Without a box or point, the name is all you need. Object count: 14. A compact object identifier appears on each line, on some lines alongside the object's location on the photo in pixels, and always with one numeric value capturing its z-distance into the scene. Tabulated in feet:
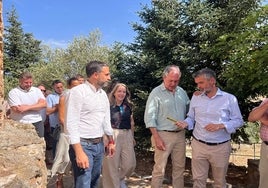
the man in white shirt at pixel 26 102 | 10.14
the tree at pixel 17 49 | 49.45
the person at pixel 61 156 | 9.81
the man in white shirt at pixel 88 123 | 6.30
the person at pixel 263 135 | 7.54
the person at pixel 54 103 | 12.43
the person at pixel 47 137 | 14.20
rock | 4.32
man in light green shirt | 8.81
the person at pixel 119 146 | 9.46
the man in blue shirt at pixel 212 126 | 8.20
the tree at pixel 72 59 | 49.41
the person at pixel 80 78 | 10.35
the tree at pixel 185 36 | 16.53
